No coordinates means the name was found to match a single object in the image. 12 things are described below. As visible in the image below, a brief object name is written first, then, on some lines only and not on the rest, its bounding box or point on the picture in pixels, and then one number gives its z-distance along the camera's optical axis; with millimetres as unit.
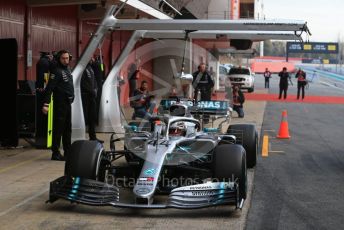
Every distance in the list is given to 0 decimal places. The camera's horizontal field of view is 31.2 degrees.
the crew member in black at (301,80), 33188
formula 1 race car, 6625
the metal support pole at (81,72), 12469
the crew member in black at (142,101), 13375
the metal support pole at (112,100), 14875
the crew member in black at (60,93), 10242
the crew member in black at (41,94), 11594
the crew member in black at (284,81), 32200
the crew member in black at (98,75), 14289
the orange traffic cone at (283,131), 14836
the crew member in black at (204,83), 18828
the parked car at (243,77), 41594
